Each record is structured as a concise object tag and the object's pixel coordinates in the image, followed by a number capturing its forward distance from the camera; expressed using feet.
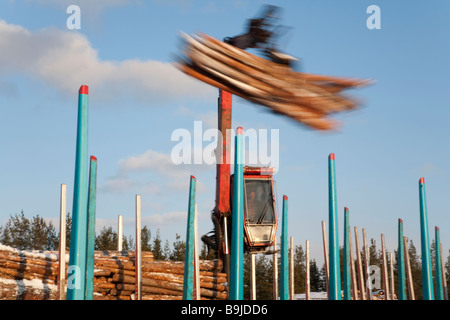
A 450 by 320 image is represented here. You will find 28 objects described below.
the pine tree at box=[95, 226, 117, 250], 167.73
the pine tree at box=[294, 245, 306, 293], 170.03
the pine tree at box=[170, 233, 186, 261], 177.73
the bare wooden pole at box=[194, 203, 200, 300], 32.07
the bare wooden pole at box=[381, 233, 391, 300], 54.60
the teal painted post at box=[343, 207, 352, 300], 40.81
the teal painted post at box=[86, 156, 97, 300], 25.21
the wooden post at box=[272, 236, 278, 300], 47.14
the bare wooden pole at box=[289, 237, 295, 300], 49.76
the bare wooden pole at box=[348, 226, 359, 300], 48.21
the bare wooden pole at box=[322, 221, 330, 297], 44.83
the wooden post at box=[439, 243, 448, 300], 49.08
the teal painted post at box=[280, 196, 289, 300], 32.99
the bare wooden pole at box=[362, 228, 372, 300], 54.08
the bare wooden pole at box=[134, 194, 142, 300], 31.45
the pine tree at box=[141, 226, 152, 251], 167.29
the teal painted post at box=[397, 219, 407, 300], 45.32
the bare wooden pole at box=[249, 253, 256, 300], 42.52
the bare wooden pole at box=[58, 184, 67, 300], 28.76
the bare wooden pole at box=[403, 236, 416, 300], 55.01
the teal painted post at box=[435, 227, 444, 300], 45.32
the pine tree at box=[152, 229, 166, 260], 169.12
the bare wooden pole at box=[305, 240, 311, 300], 49.91
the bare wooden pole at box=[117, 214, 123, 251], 38.32
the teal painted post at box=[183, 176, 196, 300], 30.04
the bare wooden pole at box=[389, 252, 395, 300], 56.87
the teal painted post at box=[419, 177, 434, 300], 30.53
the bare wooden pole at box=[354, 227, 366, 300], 52.00
